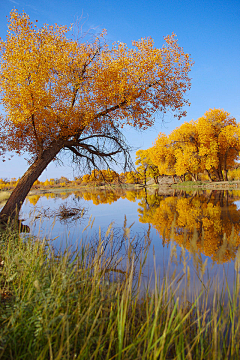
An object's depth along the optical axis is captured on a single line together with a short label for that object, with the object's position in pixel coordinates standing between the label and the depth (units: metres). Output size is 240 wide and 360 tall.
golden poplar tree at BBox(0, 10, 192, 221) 8.88
